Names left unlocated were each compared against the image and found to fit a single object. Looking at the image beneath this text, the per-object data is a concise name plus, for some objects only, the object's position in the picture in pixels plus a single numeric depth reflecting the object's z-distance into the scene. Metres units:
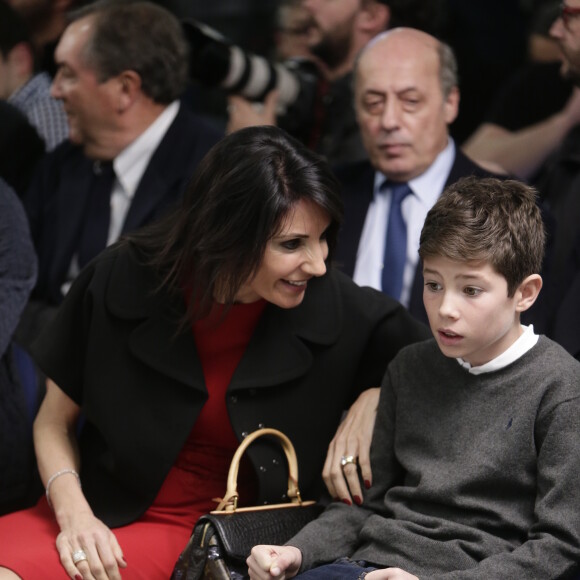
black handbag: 4.23
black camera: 7.46
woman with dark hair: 4.68
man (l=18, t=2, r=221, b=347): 7.07
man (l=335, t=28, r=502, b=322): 6.25
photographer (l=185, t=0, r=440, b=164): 7.54
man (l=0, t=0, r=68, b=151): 8.34
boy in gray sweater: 3.95
